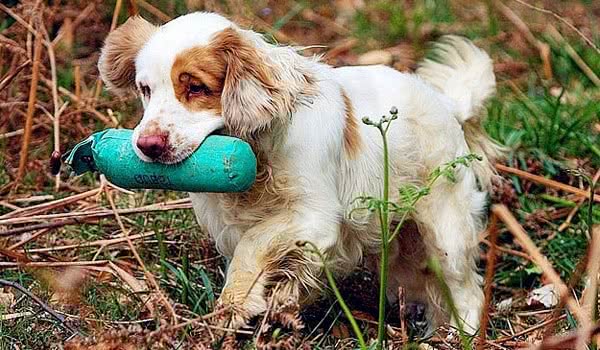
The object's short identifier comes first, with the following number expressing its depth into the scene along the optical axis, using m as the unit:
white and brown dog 4.35
